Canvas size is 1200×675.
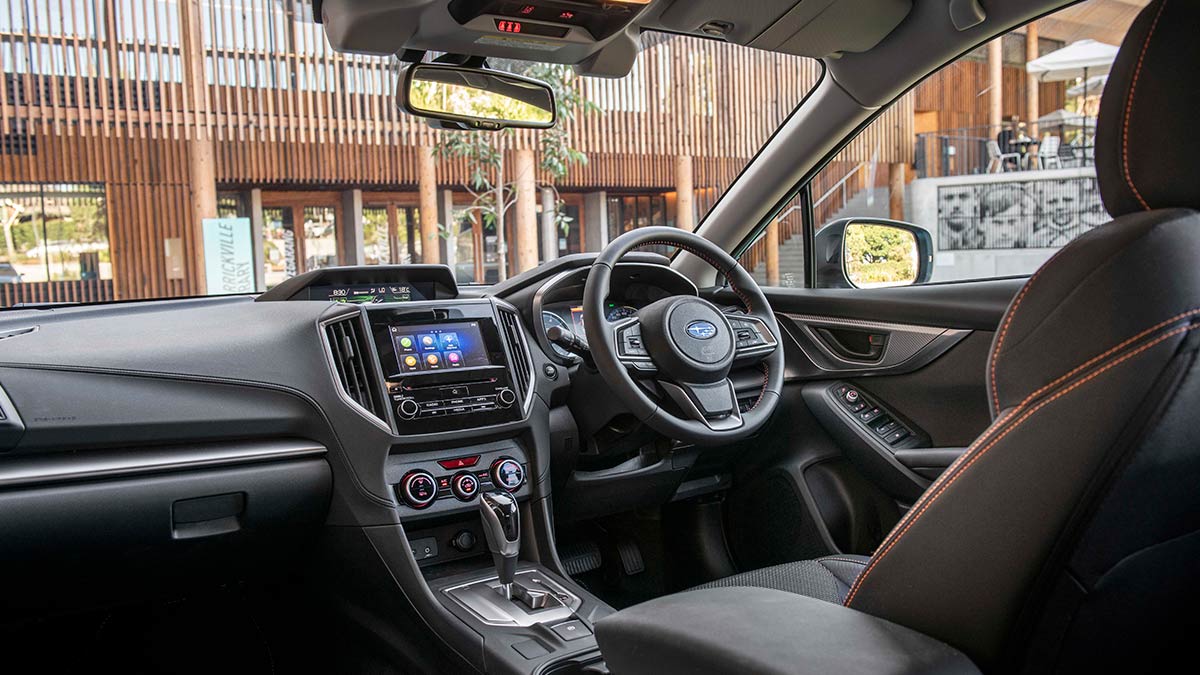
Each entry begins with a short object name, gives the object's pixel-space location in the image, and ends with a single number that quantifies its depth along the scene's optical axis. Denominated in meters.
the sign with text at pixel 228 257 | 3.06
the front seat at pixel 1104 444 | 0.81
